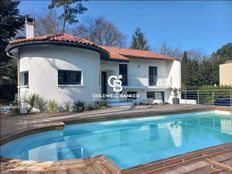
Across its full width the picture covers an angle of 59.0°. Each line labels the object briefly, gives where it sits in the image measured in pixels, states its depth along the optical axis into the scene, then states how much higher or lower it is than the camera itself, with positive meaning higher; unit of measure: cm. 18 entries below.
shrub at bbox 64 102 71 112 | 1189 -111
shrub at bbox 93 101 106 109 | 1303 -109
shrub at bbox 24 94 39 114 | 1105 -71
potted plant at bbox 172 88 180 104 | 1888 -99
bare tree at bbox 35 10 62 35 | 2701 +868
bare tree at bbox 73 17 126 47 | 3072 +875
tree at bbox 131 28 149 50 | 3694 +852
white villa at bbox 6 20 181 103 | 1152 +130
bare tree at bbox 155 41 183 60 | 4134 +755
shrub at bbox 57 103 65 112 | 1175 -110
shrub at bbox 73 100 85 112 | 1195 -107
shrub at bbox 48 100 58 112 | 1134 -101
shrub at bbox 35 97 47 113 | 1134 -90
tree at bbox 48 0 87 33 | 2535 +1002
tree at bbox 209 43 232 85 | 4167 +774
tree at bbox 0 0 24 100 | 1880 +483
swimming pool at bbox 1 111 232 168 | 588 -195
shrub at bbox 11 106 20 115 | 1066 -117
